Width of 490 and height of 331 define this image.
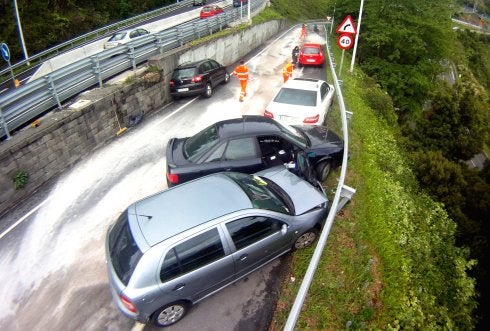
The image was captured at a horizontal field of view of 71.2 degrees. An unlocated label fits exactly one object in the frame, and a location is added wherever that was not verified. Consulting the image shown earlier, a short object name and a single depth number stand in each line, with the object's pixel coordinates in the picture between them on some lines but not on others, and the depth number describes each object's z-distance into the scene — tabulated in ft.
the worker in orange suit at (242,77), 44.46
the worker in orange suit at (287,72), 48.97
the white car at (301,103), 33.60
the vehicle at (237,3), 107.30
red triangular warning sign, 44.42
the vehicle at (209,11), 97.19
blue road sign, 51.93
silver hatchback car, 14.94
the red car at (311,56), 63.16
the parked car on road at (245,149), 23.20
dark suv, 44.62
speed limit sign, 45.41
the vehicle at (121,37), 71.56
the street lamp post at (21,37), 69.88
